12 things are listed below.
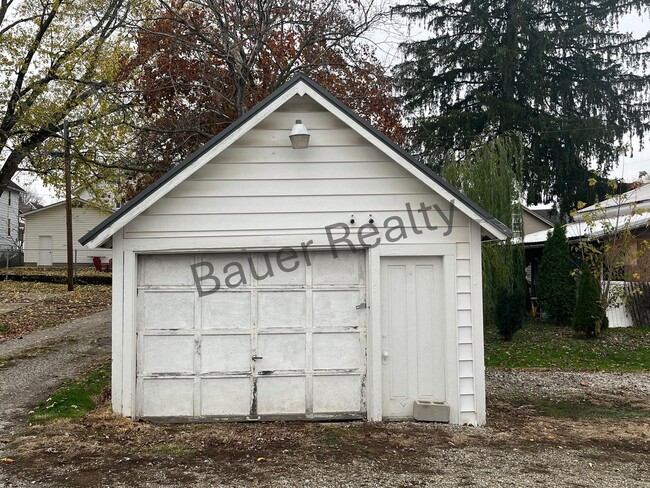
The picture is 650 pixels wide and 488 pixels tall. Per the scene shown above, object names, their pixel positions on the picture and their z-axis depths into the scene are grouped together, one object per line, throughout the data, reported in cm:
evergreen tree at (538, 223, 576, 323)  1759
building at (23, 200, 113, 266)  3822
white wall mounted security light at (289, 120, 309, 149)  752
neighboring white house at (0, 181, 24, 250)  4312
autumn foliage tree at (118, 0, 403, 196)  1438
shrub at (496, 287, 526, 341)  1552
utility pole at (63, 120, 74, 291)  1491
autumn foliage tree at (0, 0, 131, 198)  1586
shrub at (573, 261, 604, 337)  1530
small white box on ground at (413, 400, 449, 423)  780
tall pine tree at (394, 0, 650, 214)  2606
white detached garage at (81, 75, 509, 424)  783
